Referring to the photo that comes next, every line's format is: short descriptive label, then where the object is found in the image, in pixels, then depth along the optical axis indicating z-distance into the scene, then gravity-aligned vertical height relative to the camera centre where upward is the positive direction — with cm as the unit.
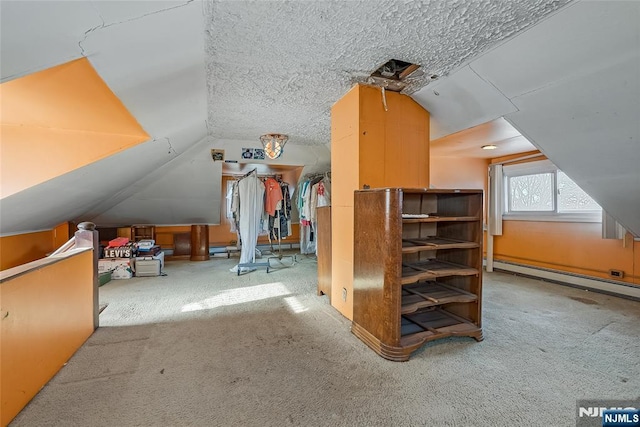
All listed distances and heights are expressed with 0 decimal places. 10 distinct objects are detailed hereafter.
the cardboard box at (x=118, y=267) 384 -80
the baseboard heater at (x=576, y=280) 303 -89
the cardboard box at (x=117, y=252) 396 -60
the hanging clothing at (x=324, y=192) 457 +33
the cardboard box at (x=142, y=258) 400 -71
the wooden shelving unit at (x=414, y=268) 179 -44
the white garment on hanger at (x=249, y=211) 430 +0
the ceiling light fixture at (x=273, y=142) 383 +101
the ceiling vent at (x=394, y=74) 200 +107
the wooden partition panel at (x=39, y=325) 129 -67
